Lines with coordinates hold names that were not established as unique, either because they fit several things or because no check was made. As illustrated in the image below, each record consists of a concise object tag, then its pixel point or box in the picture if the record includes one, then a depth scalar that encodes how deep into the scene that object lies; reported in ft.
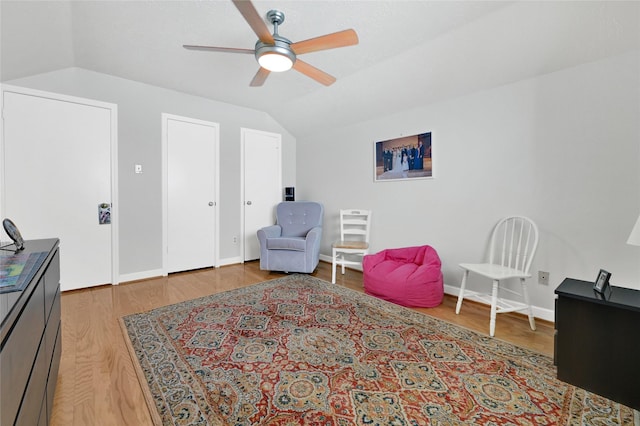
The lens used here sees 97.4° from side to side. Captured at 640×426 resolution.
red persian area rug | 4.34
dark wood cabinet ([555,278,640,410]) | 4.18
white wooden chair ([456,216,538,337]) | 7.03
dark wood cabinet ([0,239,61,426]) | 2.31
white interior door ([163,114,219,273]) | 12.00
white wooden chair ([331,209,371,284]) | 11.10
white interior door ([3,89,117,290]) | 8.94
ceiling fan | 5.85
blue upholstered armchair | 11.63
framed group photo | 10.31
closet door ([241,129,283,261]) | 14.34
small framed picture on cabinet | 4.67
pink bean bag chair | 8.54
